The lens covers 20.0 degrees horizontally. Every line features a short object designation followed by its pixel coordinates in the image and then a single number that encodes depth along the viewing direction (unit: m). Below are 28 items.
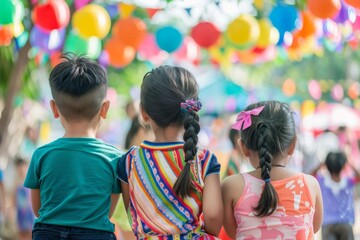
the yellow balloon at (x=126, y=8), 12.70
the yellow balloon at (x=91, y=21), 10.42
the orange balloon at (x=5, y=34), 10.57
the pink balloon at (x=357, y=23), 10.03
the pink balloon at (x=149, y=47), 14.02
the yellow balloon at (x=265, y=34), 12.01
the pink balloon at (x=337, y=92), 26.44
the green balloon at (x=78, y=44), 12.04
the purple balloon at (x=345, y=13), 10.08
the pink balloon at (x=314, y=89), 24.27
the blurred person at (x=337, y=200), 9.34
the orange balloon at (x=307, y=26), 11.37
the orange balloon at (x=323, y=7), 9.33
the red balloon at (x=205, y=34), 11.55
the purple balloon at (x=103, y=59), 15.29
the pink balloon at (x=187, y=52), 14.66
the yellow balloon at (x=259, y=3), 10.23
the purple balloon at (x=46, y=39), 10.99
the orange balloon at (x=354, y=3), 8.70
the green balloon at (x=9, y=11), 9.23
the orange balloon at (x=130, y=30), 11.52
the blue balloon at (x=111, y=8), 12.83
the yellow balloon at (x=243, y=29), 11.03
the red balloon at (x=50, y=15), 9.75
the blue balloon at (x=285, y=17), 10.43
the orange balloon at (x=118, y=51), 12.23
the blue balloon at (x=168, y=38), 11.73
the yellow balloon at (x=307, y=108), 27.33
